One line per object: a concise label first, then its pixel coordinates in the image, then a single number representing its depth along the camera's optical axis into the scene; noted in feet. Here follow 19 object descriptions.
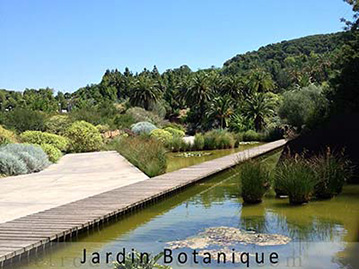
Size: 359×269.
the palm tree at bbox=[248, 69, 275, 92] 190.66
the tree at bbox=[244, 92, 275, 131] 133.70
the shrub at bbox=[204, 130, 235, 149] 93.97
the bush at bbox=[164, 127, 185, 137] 110.16
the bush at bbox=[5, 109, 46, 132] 86.84
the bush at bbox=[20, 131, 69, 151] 68.13
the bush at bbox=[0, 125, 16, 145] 57.78
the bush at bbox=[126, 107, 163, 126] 135.76
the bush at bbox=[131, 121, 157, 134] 106.11
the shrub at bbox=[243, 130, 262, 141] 118.84
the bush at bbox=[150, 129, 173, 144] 94.04
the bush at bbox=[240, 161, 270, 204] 32.19
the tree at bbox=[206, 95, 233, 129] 144.05
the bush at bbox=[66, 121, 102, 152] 77.97
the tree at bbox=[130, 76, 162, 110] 182.50
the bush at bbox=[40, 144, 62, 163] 60.34
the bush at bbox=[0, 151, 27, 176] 47.34
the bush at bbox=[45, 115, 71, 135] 88.99
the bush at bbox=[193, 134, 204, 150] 92.68
